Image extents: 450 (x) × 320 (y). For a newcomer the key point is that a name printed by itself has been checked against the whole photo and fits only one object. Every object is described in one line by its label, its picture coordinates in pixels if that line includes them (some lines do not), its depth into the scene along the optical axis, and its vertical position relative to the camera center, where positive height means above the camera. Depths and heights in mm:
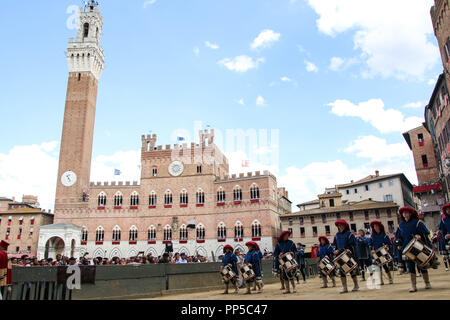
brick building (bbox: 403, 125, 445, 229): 40219 +9377
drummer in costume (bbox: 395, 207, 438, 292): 7654 +359
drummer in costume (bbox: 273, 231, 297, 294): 10742 +11
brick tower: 45656 +19594
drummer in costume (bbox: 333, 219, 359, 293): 9625 +261
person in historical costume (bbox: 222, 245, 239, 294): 12680 -250
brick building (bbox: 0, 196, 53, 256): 44625 +3949
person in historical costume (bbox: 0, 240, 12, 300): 8383 -255
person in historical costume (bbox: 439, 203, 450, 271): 9008 +601
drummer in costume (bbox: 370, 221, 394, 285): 11016 +368
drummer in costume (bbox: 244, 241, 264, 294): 12008 -401
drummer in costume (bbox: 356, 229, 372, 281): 13562 -223
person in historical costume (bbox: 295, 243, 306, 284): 16812 -429
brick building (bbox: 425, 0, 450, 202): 24766 +11934
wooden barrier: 10016 -845
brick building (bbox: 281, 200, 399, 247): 41938 +3850
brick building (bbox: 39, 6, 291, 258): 42094 +6101
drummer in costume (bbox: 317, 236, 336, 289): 12096 +8
